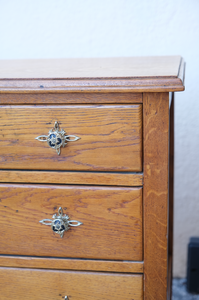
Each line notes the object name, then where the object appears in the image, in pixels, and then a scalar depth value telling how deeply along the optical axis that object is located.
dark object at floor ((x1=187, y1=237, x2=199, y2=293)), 1.85
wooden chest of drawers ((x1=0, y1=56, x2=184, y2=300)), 1.28
